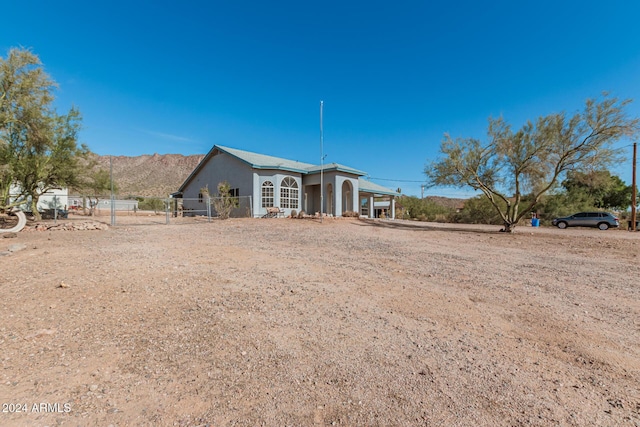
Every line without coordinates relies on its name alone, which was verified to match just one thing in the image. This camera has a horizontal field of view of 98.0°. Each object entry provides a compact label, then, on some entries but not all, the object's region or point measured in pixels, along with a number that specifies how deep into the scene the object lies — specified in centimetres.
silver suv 1972
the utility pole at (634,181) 1799
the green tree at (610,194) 2753
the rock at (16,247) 711
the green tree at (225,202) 1883
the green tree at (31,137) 1180
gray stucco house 1962
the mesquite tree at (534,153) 1318
